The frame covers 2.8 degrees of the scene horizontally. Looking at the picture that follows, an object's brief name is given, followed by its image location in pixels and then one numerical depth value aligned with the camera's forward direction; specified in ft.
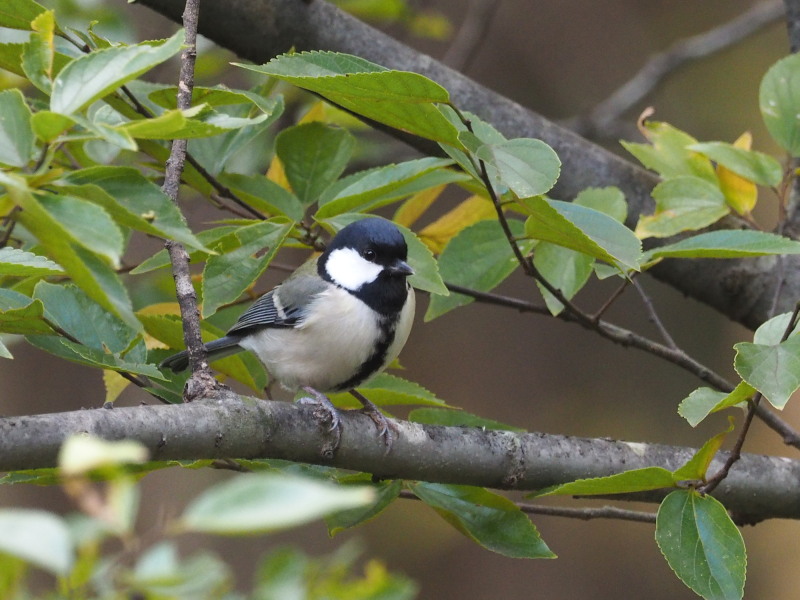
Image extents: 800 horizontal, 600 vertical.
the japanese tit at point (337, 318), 25.14
